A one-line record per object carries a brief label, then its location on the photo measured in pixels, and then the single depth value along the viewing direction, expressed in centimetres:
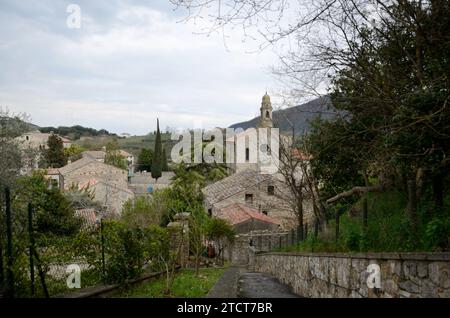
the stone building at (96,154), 8569
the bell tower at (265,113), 4973
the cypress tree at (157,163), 7432
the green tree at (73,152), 8469
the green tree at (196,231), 1779
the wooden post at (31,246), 631
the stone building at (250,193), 3853
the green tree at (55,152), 7241
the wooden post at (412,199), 600
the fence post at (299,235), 1369
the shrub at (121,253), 930
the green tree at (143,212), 3075
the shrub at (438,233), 493
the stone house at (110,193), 5003
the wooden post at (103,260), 911
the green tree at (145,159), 9400
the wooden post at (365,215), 705
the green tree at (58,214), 2259
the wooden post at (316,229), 1066
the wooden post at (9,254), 577
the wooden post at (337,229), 841
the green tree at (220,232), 2792
